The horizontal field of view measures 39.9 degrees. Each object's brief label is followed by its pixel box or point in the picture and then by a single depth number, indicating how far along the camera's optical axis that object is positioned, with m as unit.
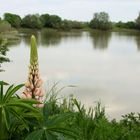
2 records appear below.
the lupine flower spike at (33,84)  1.06
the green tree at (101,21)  31.14
